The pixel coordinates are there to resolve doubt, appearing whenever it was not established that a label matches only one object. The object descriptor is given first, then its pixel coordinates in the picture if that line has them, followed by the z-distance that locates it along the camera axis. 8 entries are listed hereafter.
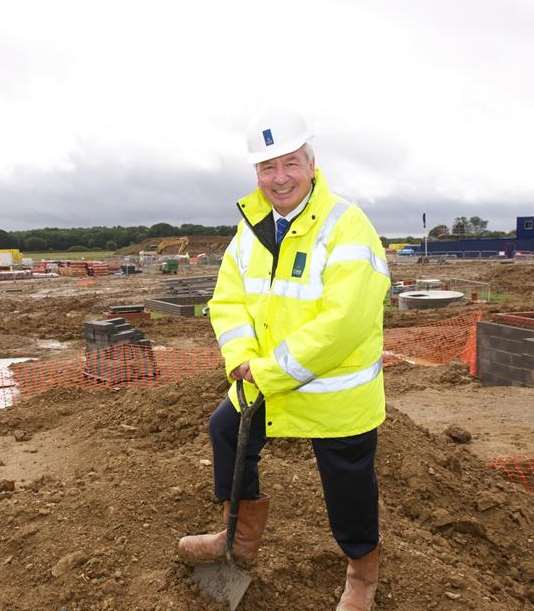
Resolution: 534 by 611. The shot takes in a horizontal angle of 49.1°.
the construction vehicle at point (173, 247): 65.06
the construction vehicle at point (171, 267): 40.72
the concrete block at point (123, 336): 10.37
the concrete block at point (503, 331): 8.45
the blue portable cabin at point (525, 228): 59.00
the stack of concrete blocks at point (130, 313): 16.55
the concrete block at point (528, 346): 8.30
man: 2.41
